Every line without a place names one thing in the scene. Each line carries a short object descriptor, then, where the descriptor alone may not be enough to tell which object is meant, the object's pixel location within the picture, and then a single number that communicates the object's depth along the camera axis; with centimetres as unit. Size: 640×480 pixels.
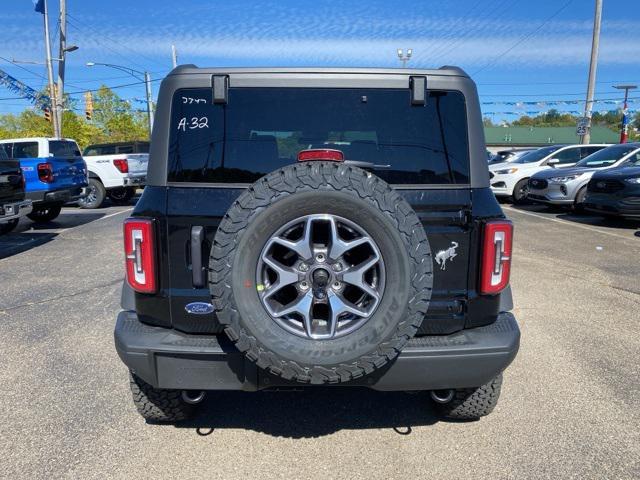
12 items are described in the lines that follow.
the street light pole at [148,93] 3822
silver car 1213
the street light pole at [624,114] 2997
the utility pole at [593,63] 2359
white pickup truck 1464
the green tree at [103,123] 4350
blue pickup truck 1065
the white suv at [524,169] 1503
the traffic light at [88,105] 3703
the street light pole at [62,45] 2459
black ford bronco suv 223
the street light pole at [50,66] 2352
